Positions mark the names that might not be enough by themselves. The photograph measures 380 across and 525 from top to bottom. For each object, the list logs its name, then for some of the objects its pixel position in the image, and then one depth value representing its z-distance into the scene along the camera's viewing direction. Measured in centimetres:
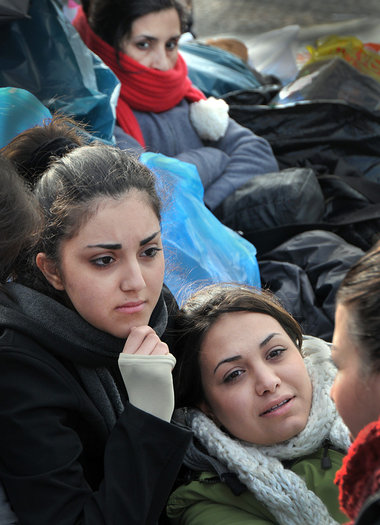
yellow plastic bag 340
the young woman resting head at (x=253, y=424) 188
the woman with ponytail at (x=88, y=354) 178
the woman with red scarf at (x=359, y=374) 160
